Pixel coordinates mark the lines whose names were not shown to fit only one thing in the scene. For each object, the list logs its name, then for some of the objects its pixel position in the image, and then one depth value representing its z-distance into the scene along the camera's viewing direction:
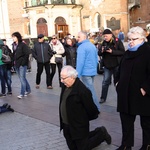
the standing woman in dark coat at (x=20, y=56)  8.97
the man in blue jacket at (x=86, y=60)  6.43
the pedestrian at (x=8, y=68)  9.69
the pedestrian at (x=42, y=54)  10.65
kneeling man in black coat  4.25
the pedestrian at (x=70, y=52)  10.17
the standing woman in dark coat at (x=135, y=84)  4.19
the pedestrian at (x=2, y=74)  9.58
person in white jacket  10.92
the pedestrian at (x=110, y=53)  7.23
